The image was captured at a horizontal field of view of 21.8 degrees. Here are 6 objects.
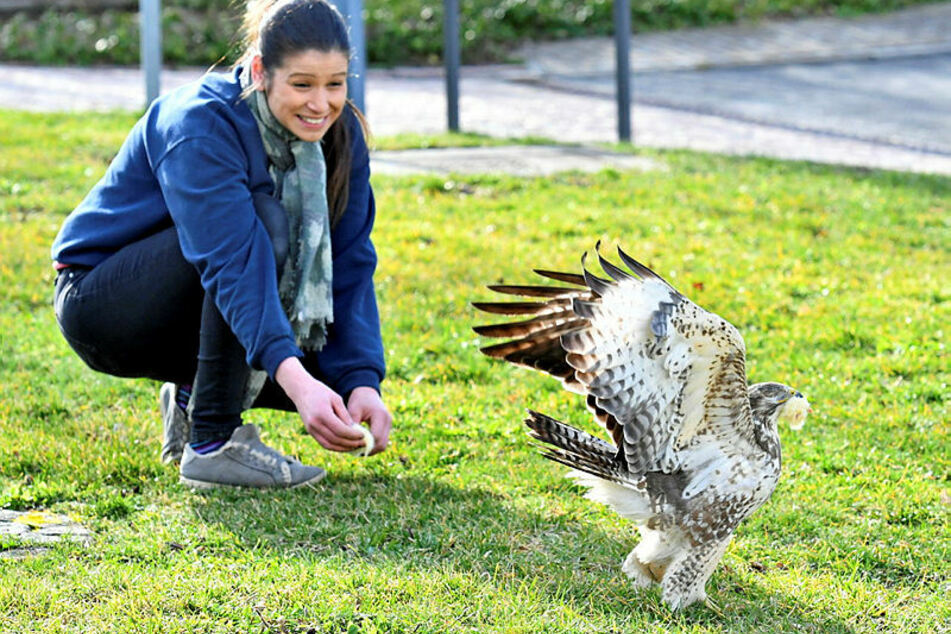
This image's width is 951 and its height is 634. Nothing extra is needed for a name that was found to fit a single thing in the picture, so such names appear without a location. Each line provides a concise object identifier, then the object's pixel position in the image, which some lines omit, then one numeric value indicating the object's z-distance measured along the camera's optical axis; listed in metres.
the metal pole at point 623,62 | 19.58
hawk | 6.23
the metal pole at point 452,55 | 19.92
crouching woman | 7.02
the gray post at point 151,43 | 18.90
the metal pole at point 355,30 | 15.33
